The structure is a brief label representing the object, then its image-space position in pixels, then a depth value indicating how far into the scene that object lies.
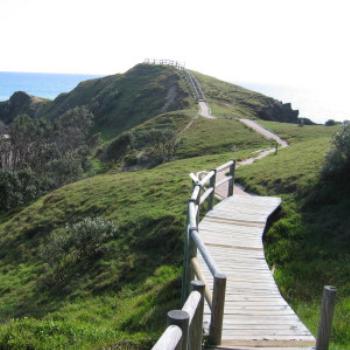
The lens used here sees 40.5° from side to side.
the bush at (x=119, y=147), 69.12
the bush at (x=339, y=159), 16.84
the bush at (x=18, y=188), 49.44
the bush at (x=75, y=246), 20.56
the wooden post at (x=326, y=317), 6.40
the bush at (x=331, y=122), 69.87
